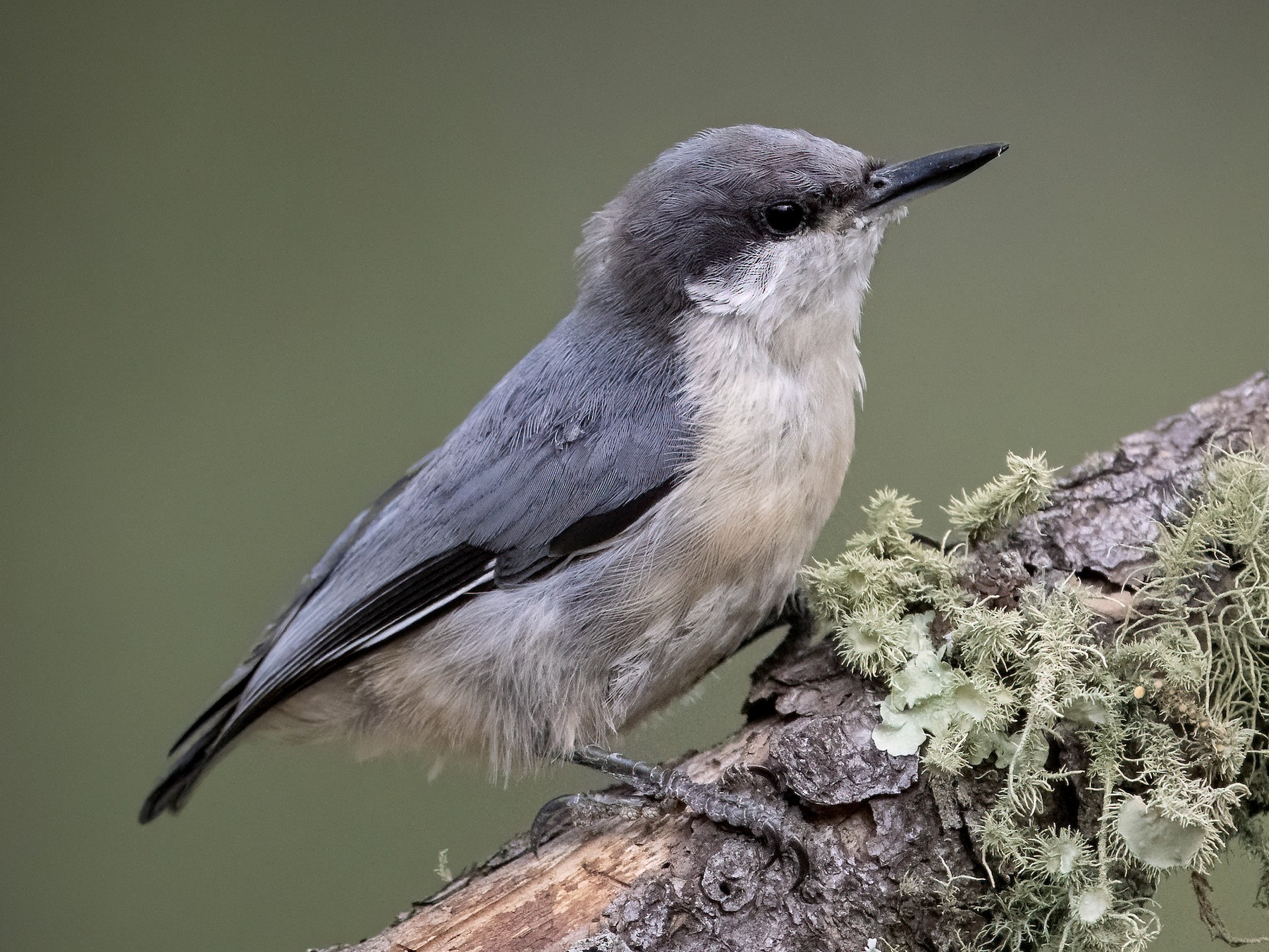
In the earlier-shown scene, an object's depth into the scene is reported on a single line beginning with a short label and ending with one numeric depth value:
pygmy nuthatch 2.00
